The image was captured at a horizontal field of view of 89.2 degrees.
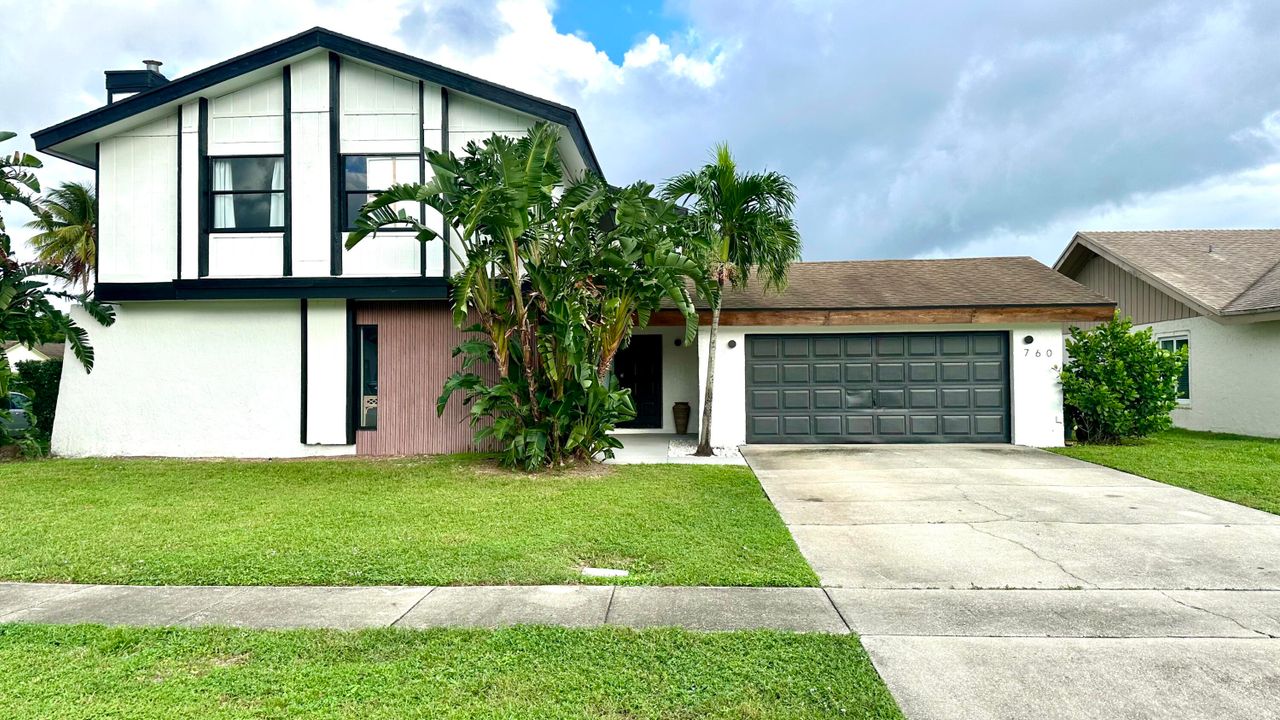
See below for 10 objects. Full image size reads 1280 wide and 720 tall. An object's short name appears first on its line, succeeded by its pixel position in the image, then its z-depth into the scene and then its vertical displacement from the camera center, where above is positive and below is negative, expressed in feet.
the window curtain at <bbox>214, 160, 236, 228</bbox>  36.99 +9.81
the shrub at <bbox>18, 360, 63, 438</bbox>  39.91 -0.95
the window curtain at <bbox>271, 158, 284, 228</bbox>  36.73 +9.84
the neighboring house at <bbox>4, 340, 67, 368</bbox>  102.73 +3.42
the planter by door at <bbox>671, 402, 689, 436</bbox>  46.34 -3.44
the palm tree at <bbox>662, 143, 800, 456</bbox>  33.91 +8.22
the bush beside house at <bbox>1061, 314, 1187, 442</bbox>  37.65 -1.02
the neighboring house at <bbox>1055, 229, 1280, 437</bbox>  42.16 +4.23
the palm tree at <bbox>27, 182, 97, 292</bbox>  61.57 +14.50
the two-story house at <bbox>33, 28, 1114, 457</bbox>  36.04 +4.98
